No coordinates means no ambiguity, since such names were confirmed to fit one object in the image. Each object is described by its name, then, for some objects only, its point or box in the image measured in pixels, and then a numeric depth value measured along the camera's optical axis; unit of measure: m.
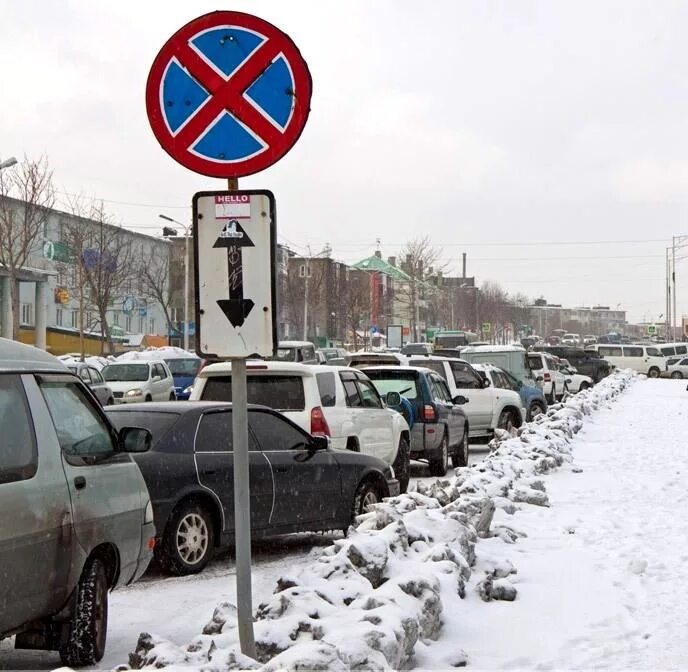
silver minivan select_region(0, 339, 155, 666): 4.99
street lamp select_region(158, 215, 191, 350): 51.62
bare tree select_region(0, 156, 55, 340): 41.69
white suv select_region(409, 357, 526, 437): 22.02
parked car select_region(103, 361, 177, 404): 29.73
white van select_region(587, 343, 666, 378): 72.00
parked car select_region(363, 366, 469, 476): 16.72
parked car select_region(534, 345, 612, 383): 54.38
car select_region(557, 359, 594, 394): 47.30
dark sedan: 8.38
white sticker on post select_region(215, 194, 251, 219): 4.66
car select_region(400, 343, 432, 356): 52.03
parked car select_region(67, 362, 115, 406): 25.66
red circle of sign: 4.53
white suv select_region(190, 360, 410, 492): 11.95
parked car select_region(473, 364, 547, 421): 24.22
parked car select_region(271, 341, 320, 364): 33.06
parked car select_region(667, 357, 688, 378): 68.31
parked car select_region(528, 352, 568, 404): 36.84
